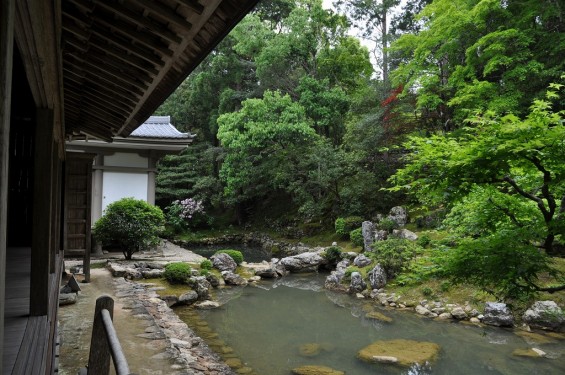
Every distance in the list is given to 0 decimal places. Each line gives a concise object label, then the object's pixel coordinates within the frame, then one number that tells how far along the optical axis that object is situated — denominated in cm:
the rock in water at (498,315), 813
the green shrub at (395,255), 1070
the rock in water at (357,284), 1086
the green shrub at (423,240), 1140
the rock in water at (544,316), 770
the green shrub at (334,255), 1403
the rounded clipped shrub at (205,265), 1176
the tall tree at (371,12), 2383
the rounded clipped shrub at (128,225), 1127
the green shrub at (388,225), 1414
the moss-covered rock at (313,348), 680
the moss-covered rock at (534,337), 724
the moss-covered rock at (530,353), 664
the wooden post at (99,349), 266
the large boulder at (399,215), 1450
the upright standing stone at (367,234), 1384
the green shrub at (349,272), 1158
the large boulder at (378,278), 1069
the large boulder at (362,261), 1223
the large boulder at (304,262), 1374
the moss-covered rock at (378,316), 873
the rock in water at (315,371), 588
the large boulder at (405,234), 1250
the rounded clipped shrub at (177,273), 981
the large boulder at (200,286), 980
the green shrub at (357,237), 1481
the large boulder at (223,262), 1240
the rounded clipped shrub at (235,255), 1328
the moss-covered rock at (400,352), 644
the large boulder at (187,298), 905
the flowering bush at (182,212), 2198
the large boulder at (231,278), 1170
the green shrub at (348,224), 1634
